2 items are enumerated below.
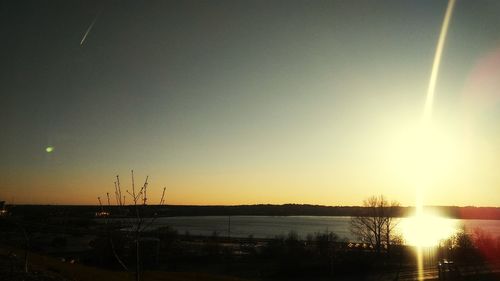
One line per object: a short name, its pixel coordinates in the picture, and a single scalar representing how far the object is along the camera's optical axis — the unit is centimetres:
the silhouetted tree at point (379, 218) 8554
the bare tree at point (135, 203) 1644
